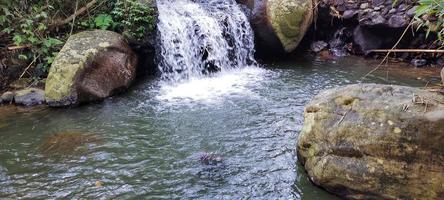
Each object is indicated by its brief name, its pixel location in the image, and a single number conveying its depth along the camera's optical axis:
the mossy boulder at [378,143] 3.87
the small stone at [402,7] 10.05
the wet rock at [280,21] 10.30
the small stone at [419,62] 9.85
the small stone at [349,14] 11.01
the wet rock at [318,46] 11.52
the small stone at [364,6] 10.79
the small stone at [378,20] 10.23
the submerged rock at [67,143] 5.85
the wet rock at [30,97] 7.88
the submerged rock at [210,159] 5.26
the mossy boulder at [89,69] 7.70
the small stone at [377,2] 10.59
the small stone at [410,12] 9.70
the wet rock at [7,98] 7.96
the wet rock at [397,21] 9.89
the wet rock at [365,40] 10.64
